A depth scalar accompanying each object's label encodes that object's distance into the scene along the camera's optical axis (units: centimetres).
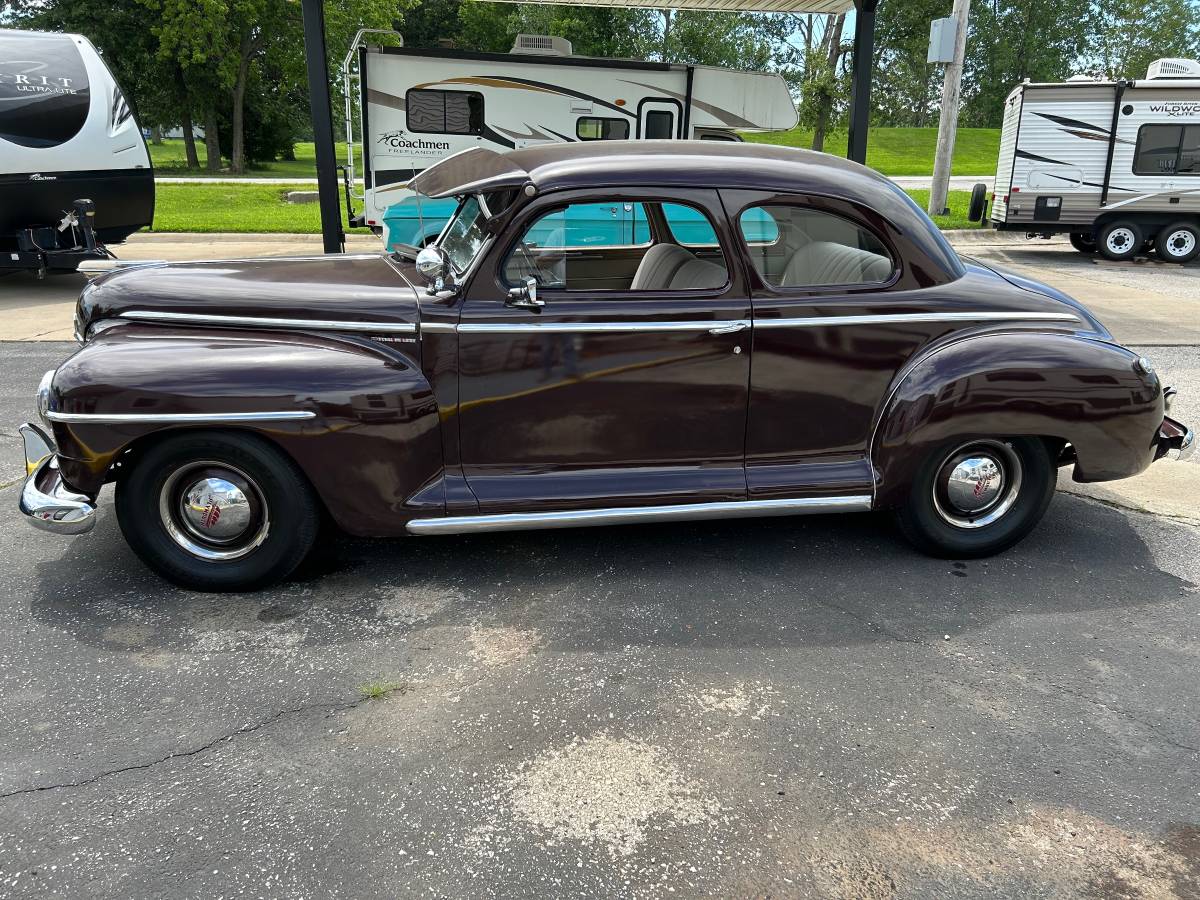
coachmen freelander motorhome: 1143
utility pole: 1705
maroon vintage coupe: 347
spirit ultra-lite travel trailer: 948
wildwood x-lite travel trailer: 1474
